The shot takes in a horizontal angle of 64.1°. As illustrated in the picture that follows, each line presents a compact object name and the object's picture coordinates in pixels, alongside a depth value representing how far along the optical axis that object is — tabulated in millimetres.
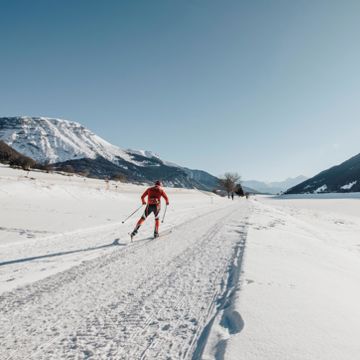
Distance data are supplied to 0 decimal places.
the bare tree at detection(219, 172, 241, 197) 129725
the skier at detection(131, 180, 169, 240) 12637
